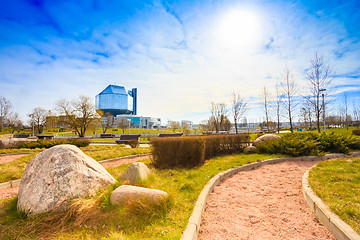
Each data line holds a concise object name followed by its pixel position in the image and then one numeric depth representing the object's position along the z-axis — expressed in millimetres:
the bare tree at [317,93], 17344
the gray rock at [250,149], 10180
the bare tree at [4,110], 36391
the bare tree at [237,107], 27766
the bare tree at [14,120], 42384
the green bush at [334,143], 9102
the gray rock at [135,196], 3273
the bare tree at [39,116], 49519
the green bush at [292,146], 8672
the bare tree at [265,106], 25377
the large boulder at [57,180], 3246
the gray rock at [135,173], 4312
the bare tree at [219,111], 35938
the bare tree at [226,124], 44125
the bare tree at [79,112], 39000
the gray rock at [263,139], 10269
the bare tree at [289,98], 21027
